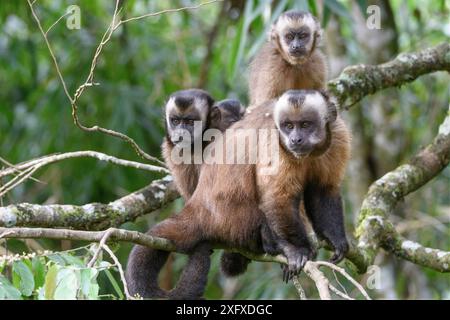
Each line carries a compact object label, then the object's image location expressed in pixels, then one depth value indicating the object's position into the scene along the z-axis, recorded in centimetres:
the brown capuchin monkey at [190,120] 530
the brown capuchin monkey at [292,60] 678
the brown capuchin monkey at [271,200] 453
